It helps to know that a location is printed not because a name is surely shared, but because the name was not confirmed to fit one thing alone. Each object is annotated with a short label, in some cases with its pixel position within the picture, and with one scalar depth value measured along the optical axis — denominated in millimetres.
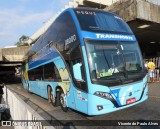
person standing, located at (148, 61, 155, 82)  15812
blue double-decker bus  6816
